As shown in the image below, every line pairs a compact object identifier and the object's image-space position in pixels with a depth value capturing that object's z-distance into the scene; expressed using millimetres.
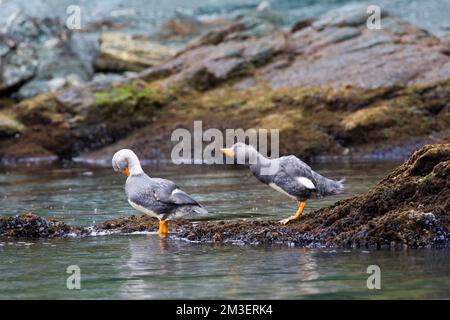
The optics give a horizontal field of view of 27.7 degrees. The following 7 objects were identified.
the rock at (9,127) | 25078
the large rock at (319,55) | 23172
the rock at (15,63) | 27625
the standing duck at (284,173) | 10797
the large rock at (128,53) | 31453
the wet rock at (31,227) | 11555
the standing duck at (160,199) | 10922
